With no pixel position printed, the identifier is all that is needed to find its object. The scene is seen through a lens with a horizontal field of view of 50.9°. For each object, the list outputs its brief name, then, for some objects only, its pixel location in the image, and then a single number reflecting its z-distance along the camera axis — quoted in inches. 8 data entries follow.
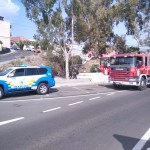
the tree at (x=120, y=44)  643.4
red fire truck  408.6
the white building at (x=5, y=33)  1824.4
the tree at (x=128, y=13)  574.3
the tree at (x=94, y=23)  561.8
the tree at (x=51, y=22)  501.4
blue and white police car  323.2
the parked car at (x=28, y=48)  1555.2
